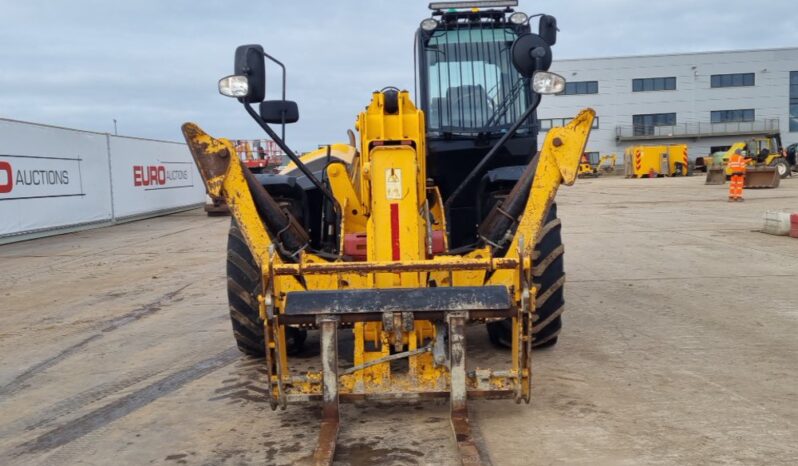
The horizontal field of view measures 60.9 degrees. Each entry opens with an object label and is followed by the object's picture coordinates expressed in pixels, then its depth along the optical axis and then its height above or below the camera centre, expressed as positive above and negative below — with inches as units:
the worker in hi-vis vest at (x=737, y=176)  826.2 -7.3
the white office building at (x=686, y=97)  2166.6 +242.6
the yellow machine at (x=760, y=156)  1296.8 +28.6
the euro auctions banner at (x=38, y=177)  595.5 +18.1
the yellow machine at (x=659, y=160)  1759.4 +33.5
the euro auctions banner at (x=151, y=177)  811.4 +20.5
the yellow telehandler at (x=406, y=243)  143.6 -16.2
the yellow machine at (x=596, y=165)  2004.1 +34.3
